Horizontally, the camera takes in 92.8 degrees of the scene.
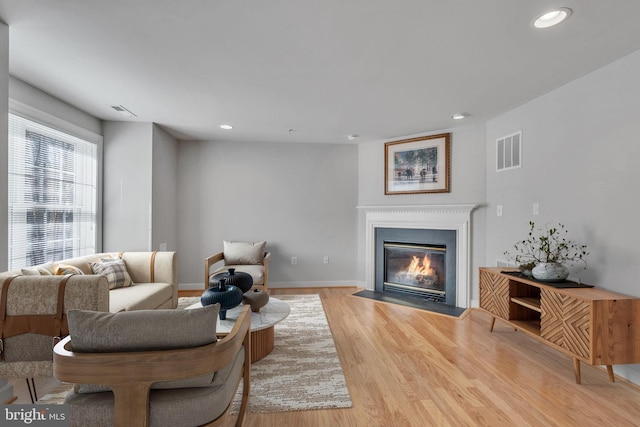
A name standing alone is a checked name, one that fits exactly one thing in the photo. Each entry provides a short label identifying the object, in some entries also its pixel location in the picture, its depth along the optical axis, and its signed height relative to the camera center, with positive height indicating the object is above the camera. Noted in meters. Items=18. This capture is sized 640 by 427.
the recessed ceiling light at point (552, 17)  1.72 +1.16
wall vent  3.32 +0.72
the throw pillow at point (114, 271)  2.98 -0.57
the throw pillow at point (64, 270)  2.45 -0.46
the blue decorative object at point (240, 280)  2.79 -0.61
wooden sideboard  2.06 -0.78
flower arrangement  2.65 -0.31
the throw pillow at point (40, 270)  2.15 -0.42
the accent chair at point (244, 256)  4.10 -0.60
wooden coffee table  2.33 -0.86
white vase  2.53 -0.48
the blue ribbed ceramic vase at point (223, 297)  2.31 -0.64
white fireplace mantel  3.99 -0.13
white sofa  1.78 -0.56
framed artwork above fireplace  4.19 +0.72
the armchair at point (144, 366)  1.14 -0.58
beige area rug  1.96 -1.20
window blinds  2.67 +0.20
